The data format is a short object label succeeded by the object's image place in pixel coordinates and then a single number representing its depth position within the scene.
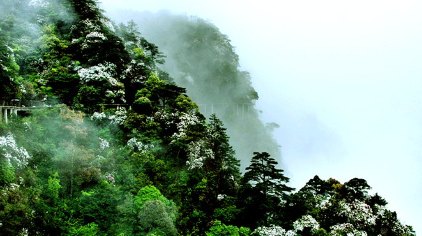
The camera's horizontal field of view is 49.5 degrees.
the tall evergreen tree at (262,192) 38.72
